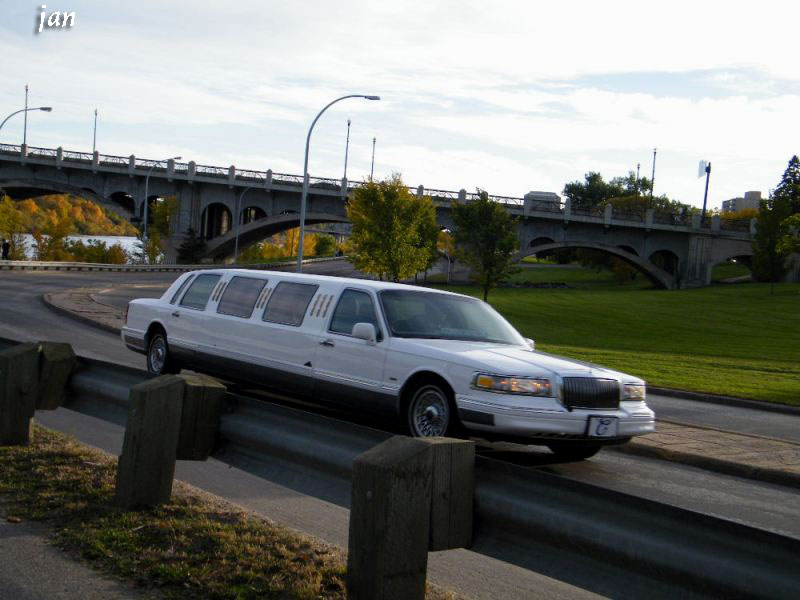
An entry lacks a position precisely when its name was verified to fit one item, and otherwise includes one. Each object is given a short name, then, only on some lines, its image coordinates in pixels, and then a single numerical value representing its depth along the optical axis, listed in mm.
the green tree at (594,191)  173375
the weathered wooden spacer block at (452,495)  4180
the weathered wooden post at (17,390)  7375
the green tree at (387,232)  51344
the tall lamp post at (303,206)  35331
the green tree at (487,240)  56062
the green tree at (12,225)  90875
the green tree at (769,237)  71188
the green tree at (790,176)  104862
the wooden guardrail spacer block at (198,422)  5922
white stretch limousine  8562
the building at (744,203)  139250
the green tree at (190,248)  93000
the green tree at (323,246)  147500
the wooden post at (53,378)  7449
